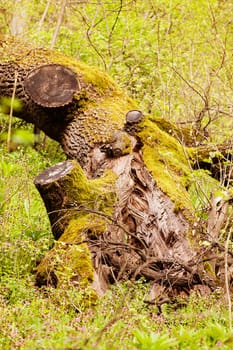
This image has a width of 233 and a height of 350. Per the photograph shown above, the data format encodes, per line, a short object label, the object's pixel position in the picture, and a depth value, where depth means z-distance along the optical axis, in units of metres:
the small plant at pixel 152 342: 5.91
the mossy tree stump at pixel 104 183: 11.42
